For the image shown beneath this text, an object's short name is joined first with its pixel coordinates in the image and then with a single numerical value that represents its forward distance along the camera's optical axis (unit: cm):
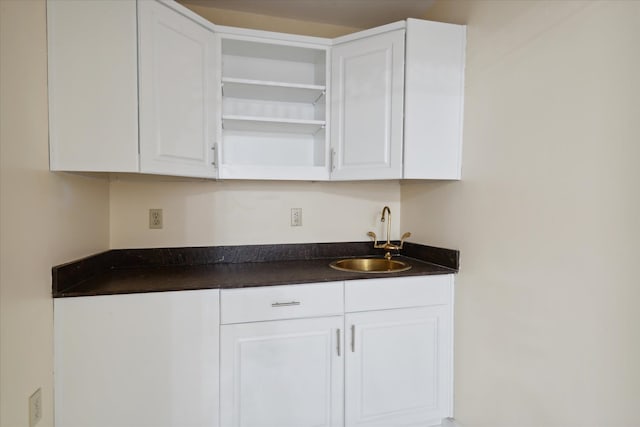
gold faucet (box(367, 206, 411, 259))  207
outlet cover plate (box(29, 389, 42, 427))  112
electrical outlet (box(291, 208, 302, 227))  211
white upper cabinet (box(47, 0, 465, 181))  131
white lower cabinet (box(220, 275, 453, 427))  146
